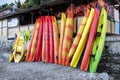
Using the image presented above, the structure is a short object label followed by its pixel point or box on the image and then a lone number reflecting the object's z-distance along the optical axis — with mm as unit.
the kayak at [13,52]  16141
